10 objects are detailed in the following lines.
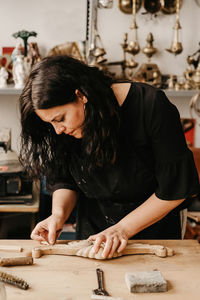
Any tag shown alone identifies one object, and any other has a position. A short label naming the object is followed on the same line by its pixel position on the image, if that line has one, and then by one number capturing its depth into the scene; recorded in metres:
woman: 1.26
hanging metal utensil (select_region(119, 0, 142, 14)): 2.92
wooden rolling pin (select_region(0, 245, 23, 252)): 1.37
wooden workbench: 1.12
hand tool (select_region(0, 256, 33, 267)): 1.26
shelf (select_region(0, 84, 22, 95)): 2.78
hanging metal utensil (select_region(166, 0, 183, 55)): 2.83
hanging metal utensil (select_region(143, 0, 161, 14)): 2.92
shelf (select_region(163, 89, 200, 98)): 2.82
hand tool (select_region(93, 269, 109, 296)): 1.11
